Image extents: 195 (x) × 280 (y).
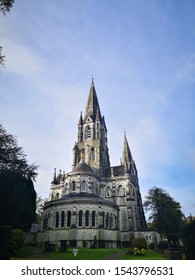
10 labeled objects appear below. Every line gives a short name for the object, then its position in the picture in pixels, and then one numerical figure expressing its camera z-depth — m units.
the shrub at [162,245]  36.32
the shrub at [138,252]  22.95
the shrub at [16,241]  17.07
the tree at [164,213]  40.10
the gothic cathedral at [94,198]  32.19
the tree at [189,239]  12.21
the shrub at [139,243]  28.39
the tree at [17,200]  21.20
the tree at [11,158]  22.67
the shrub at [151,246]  38.78
